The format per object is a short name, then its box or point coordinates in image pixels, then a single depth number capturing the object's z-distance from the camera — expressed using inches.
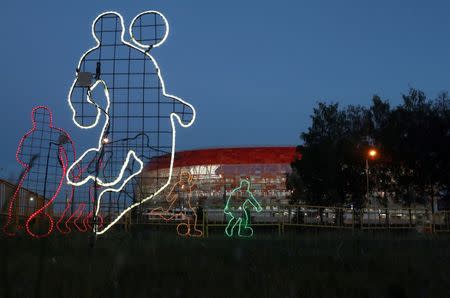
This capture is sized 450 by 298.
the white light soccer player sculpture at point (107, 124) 375.6
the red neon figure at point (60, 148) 377.7
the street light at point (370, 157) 1381.6
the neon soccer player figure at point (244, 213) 736.3
